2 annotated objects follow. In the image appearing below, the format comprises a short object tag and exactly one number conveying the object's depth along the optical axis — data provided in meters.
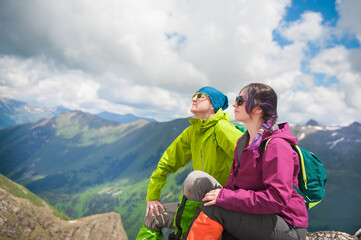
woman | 2.62
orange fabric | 2.92
